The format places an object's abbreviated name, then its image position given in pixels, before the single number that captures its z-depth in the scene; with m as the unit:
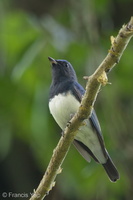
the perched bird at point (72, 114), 7.56
